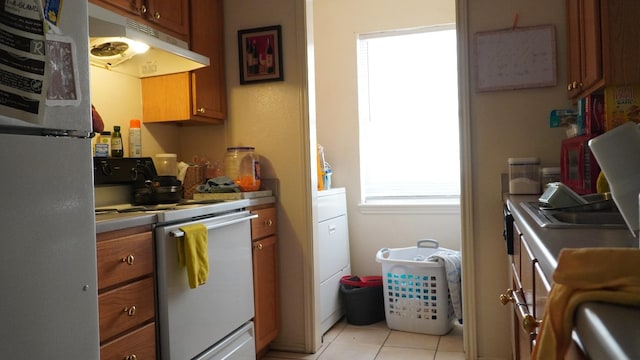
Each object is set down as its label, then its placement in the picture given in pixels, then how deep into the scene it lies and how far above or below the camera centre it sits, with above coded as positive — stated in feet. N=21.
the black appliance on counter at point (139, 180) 7.84 +0.00
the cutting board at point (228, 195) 8.43 -0.32
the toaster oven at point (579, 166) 6.26 +0.00
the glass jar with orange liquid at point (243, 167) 9.15 +0.18
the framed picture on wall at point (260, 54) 9.49 +2.35
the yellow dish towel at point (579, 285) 1.77 -0.43
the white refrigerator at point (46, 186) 3.57 -0.02
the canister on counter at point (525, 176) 7.90 -0.13
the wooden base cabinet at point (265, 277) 8.62 -1.83
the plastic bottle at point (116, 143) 8.11 +0.61
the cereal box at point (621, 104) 5.98 +0.74
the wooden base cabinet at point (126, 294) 5.14 -1.25
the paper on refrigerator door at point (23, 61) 3.58 +0.91
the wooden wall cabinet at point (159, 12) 7.25 +2.63
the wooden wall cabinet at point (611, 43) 5.61 +1.43
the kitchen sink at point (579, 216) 4.53 -0.46
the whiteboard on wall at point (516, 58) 8.19 +1.84
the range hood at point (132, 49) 6.45 +1.96
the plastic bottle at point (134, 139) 8.66 +0.72
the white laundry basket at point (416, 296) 10.28 -2.63
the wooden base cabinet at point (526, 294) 3.00 -0.98
